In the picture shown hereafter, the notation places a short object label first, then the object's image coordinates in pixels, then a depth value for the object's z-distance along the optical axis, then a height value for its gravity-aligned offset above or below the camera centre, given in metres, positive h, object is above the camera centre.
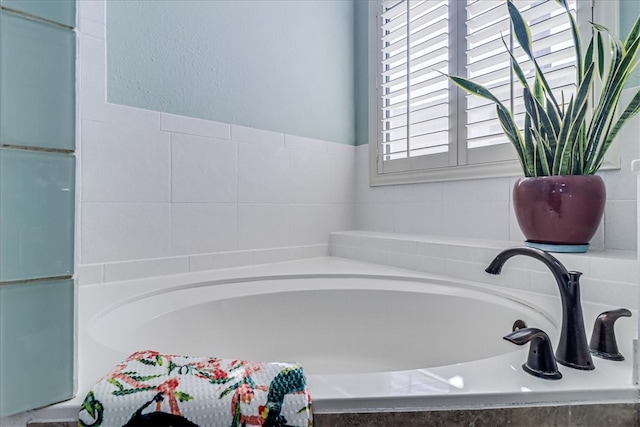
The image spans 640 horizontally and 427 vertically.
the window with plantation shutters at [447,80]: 1.27 +0.61
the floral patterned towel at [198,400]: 0.45 -0.24
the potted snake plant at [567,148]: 0.93 +0.20
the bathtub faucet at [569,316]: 0.59 -0.18
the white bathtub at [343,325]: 0.55 -0.27
